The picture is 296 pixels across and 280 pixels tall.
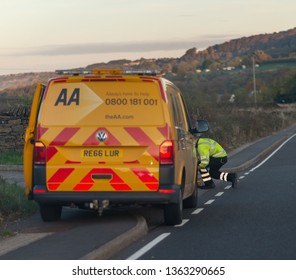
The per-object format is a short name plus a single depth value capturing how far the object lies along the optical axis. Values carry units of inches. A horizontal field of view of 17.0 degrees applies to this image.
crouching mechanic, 837.2
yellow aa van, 552.7
